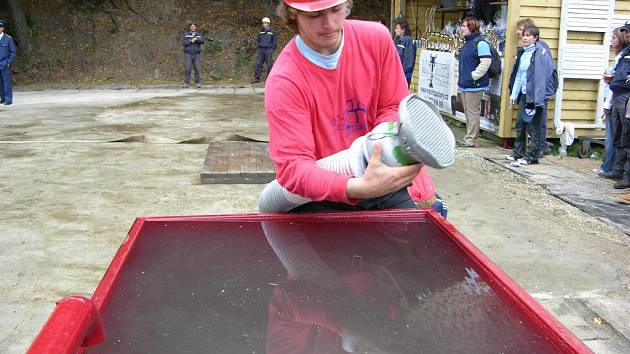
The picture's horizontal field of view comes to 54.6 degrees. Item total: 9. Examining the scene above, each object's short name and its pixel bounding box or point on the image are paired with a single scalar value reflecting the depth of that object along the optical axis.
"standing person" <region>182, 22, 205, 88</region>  17.92
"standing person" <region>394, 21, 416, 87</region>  10.74
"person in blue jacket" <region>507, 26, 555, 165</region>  6.96
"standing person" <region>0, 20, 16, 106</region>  13.20
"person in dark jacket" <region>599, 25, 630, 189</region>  6.24
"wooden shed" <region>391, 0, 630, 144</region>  7.76
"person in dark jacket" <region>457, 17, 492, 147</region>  8.04
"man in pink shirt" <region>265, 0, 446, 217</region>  1.79
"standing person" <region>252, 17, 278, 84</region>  18.19
